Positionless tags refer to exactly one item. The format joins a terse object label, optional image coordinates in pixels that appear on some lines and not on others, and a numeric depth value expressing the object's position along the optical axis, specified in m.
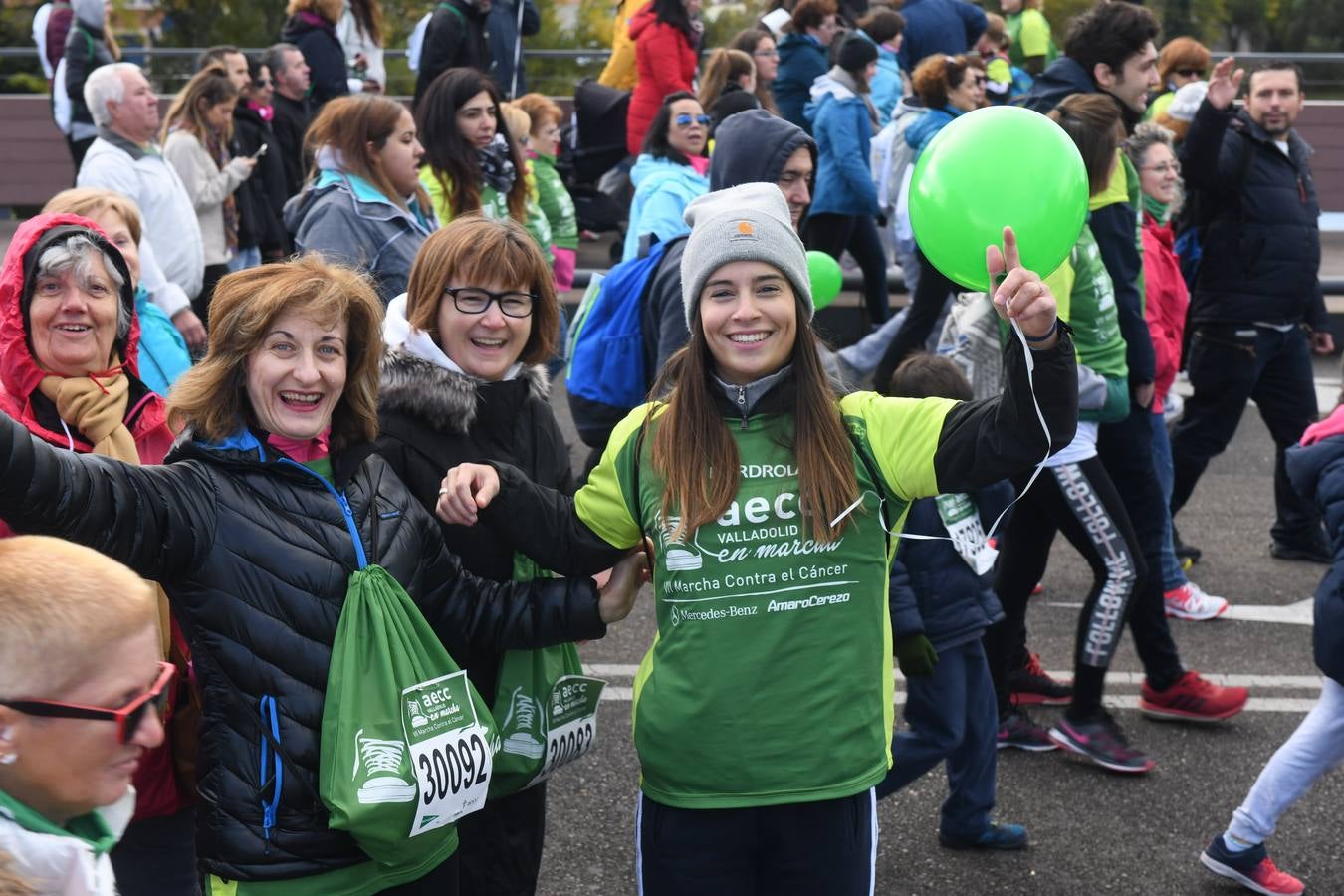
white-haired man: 6.98
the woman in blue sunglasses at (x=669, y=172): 5.96
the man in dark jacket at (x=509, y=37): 11.01
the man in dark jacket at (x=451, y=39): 9.72
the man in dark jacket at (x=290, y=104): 9.86
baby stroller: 11.84
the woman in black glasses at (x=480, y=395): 3.26
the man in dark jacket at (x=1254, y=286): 7.04
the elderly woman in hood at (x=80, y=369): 3.22
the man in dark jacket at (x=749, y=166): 4.66
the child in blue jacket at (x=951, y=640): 4.34
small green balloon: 5.48
